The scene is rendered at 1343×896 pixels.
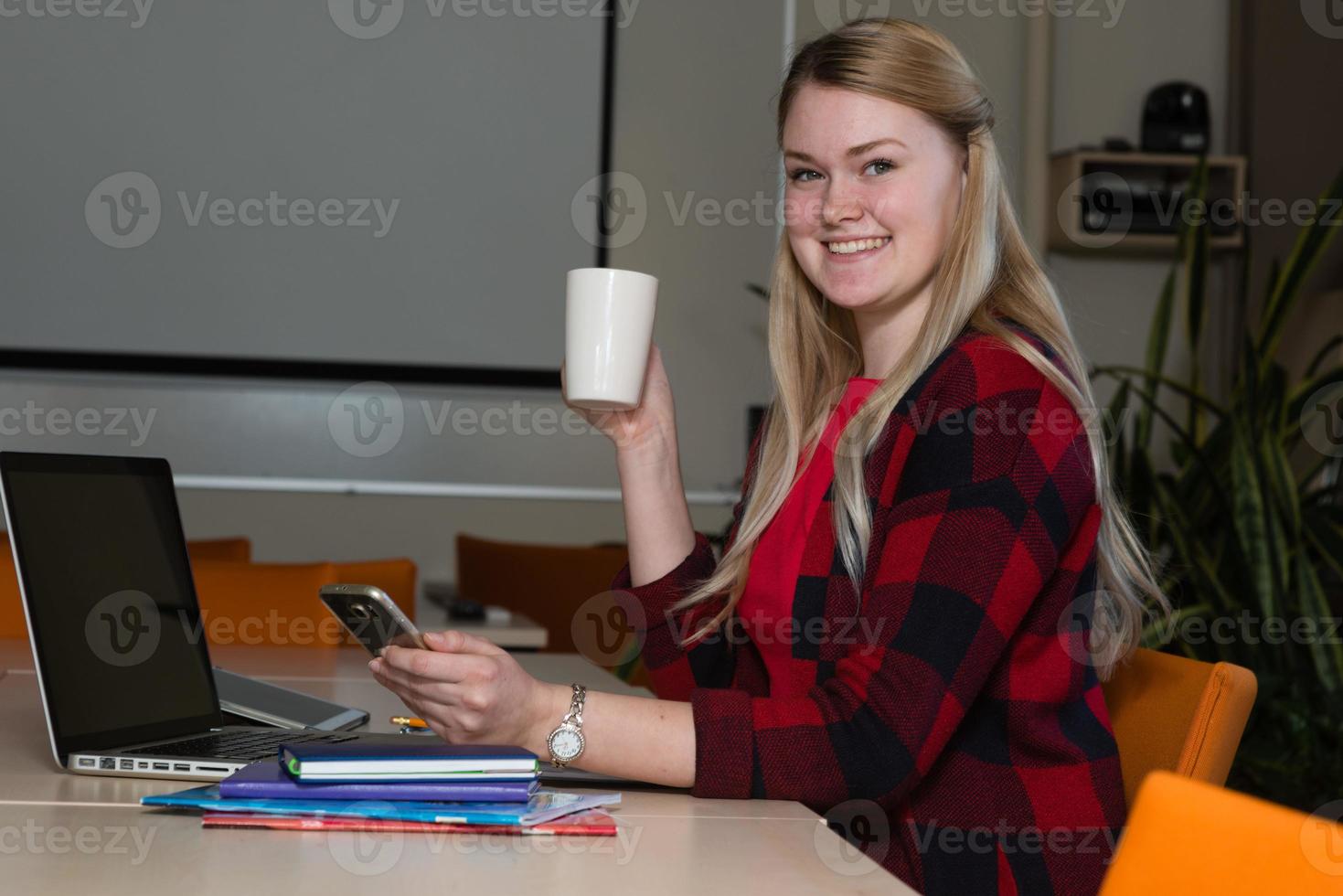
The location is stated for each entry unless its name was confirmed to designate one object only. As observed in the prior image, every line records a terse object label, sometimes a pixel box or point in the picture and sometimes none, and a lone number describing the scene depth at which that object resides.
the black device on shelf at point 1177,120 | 4.56
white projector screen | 4.55
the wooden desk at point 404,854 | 0.90
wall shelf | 4.48
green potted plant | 2.59
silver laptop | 1.23
